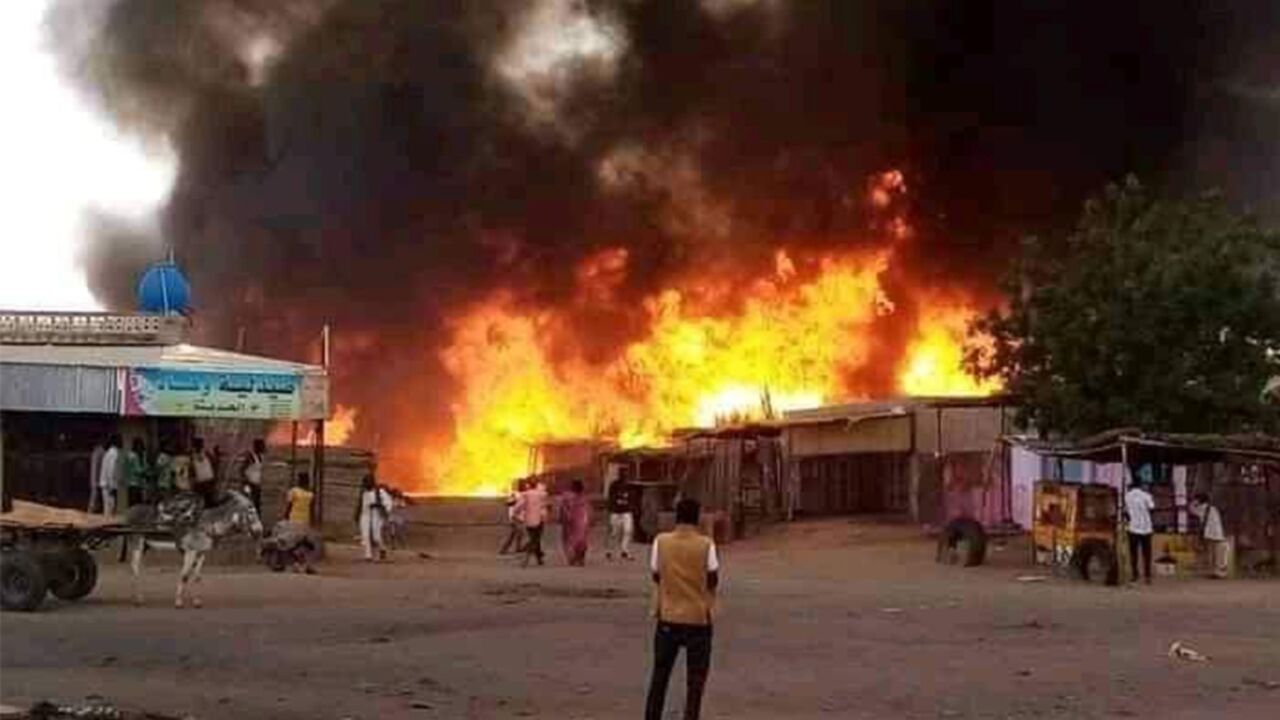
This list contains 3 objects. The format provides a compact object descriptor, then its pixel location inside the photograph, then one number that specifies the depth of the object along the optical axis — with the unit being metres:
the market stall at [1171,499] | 24.58
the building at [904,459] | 35.16
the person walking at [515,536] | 30.37
